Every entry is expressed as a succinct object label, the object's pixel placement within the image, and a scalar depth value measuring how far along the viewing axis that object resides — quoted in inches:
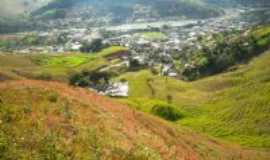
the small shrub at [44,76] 5375.5
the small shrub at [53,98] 1051.9
